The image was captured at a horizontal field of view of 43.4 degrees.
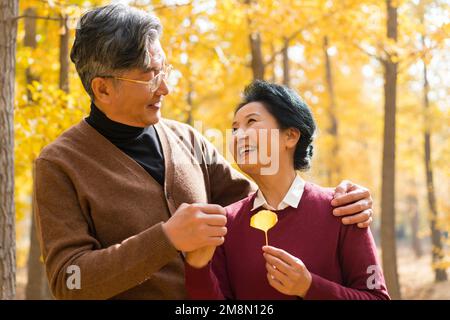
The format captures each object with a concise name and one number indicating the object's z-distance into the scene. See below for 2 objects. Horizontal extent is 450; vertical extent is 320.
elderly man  2.12
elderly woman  2.19
